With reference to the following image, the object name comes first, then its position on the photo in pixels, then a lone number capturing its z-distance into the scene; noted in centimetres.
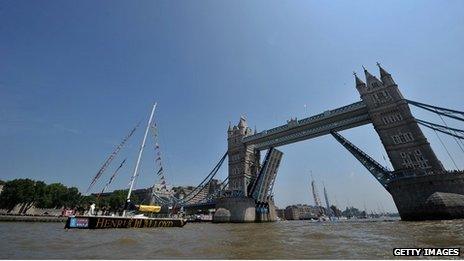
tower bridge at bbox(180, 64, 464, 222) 3566
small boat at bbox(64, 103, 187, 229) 2697
